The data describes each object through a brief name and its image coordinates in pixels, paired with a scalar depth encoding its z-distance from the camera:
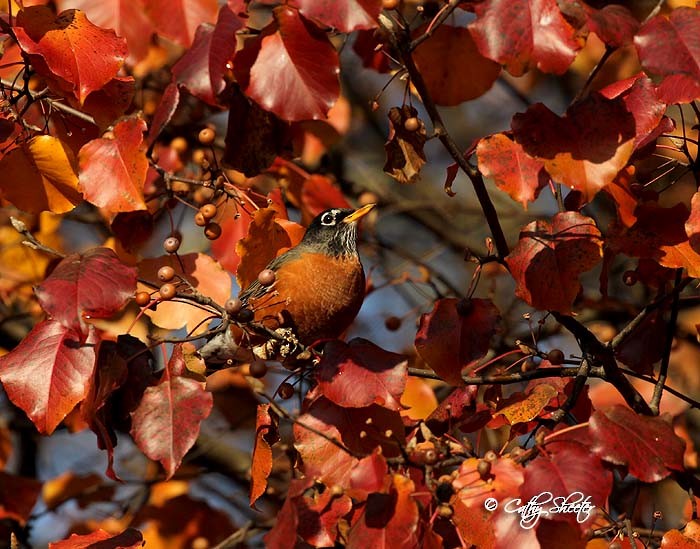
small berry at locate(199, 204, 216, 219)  5.27
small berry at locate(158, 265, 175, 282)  4.49
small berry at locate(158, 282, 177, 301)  4.15
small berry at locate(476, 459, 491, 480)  3.60
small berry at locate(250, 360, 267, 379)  4.77
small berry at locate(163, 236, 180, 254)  4.77
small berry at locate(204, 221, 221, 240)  5.50
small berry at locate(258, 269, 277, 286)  4.74
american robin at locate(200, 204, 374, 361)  6.06
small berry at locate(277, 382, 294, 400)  4.76
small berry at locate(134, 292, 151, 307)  4.24
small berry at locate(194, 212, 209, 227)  5.30
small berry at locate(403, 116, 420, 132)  4.70
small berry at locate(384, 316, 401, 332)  7.59
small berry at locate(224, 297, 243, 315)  4.09
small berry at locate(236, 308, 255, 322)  4.19
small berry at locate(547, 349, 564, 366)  4.81
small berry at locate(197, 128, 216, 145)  5.79
